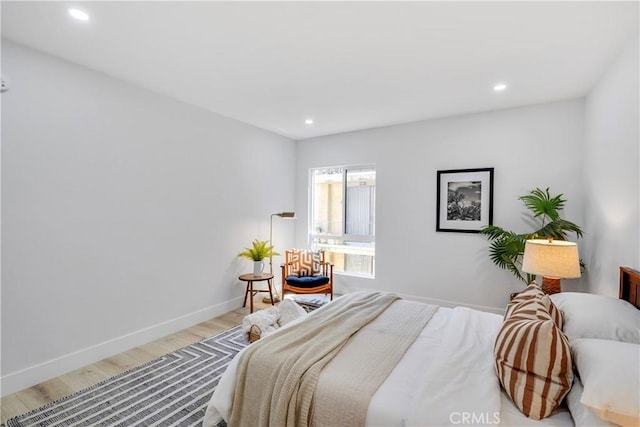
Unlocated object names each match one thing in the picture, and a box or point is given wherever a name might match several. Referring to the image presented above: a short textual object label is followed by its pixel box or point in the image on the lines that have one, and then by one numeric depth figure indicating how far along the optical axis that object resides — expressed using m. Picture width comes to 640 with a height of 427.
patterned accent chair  3.87
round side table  3.77
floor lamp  4.39
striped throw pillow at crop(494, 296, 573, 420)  1.22
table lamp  2.29
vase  3.93
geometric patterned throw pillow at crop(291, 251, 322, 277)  4.22
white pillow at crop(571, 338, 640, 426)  1.01
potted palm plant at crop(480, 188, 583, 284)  3.05
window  4.70
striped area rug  1.96
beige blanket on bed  1.42
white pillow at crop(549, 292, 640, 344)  1.49
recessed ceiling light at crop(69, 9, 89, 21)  1.88
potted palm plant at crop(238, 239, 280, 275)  3.95
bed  1.17
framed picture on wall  3.75
